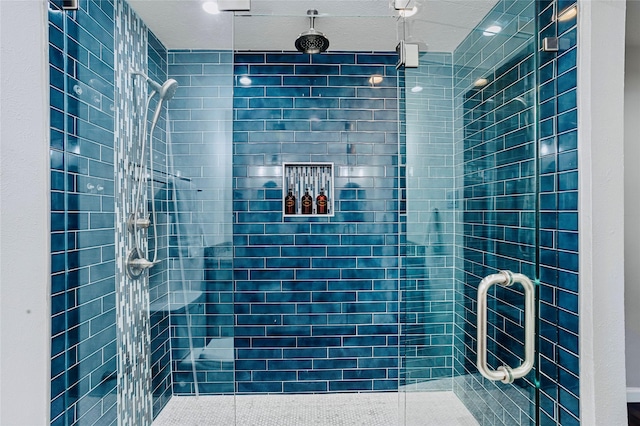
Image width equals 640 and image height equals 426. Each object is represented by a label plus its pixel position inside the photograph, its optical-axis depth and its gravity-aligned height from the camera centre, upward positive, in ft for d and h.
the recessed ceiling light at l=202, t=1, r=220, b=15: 5.19 +2.84
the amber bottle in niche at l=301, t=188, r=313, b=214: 8.82 +0.24
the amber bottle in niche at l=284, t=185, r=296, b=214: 8.77 +0.22
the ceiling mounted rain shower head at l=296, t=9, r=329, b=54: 7.51 +3.48
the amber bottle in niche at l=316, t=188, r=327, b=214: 8.81 +0.19
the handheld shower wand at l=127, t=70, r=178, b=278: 5.10 +0.60
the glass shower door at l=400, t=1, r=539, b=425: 4.72 +0.10
